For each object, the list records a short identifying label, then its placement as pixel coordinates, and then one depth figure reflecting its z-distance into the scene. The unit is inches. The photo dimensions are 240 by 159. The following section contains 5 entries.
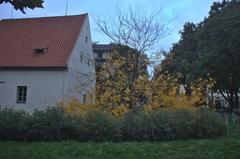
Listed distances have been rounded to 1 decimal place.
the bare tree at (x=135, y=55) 825.5
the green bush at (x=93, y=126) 588.7
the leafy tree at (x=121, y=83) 786.8
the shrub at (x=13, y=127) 598.2
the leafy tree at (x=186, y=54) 1478.8
